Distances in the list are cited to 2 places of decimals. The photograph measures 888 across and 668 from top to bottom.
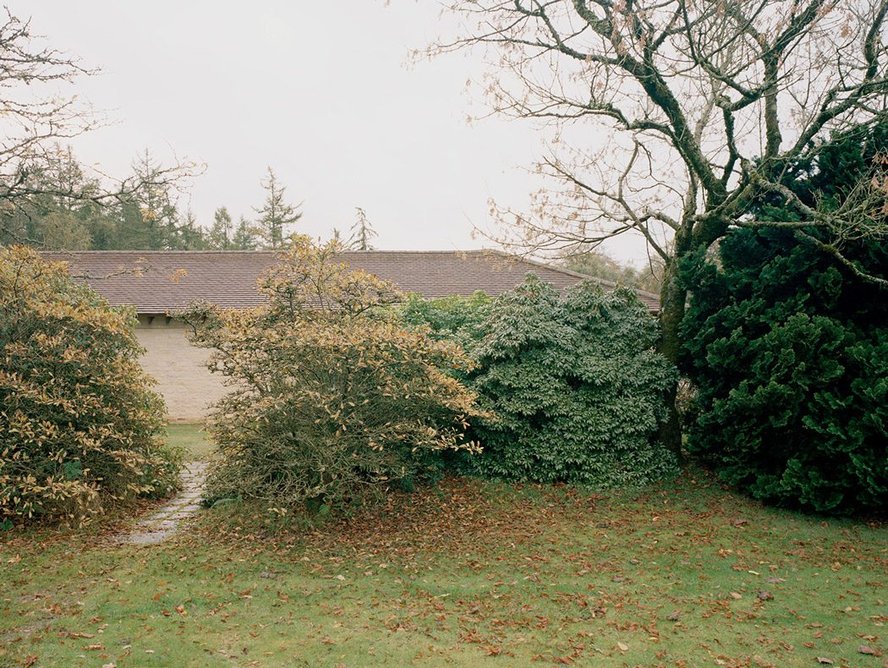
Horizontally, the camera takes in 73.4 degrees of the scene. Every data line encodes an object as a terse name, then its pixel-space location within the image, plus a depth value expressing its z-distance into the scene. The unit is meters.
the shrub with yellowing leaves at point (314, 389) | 6.32
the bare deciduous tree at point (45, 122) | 6.75
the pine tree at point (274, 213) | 36.41
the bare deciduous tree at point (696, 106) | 7.28
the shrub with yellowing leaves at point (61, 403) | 6.52
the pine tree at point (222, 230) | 38.97
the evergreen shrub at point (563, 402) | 8.41
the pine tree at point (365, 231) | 32.08
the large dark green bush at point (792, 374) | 6.86
